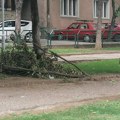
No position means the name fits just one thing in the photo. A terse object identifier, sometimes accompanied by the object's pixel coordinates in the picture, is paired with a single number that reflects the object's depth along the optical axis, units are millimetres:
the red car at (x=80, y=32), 34359
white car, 35962
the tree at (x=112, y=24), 34422
